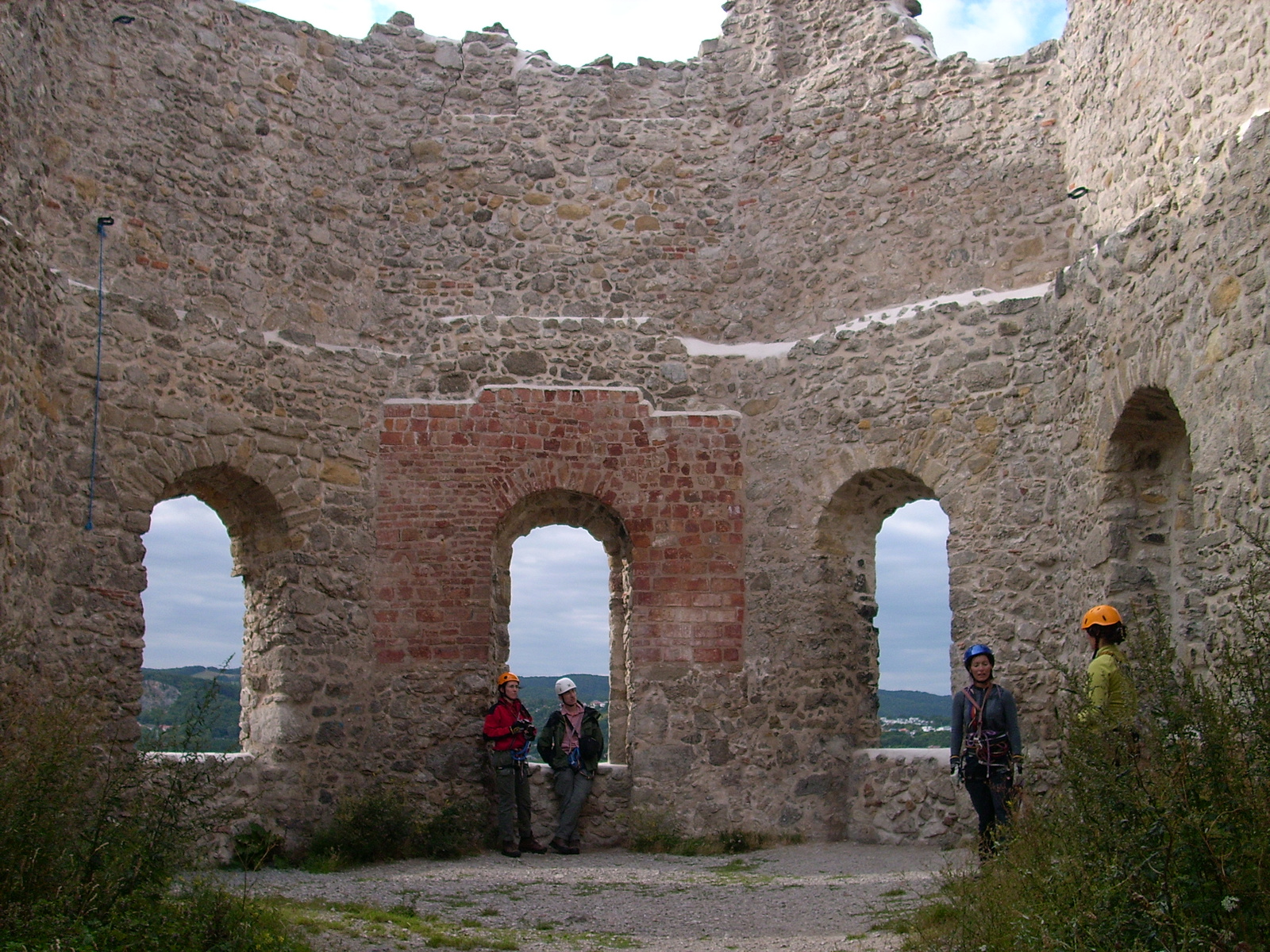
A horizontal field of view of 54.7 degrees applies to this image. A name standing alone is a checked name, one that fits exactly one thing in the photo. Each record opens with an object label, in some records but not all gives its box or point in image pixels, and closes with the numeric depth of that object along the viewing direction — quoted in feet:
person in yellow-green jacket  20.11
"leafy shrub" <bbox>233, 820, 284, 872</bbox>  30.35
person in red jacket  32.73
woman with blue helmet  25.70
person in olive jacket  33.42
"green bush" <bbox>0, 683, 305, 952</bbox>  15.47
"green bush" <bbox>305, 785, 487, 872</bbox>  30.86
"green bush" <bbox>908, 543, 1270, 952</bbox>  12.92
